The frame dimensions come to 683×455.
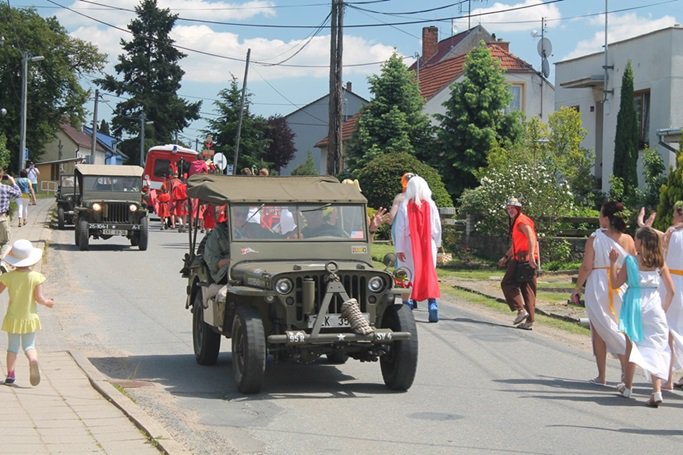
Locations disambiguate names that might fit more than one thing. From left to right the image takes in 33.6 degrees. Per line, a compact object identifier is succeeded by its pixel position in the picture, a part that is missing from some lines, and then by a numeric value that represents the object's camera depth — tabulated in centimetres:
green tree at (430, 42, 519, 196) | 4372
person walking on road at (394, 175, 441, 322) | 1555
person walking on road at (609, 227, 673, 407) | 1007
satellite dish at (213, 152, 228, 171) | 4007
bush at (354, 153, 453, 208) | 3011
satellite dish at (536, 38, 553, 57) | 5412
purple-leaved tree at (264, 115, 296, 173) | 8794
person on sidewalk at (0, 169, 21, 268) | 2041
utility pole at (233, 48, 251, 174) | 5941
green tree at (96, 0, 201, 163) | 9175
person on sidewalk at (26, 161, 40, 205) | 4491
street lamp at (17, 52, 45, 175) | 5600
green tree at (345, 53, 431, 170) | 4659
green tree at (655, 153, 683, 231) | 2145
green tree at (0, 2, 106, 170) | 8406
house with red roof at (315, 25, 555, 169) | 6006
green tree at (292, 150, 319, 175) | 7994
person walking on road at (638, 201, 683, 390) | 1058
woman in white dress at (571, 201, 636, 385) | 1066
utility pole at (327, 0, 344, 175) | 3164
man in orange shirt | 1525
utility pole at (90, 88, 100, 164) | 8150
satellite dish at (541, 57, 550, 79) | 6094
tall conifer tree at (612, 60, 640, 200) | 3269
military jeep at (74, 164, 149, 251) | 2728
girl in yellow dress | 1009
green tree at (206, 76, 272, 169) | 6456
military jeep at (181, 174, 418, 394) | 983
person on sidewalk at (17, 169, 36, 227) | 3309
